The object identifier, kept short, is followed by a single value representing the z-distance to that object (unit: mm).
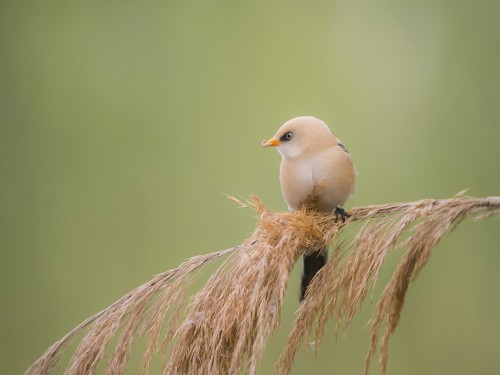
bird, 3447
